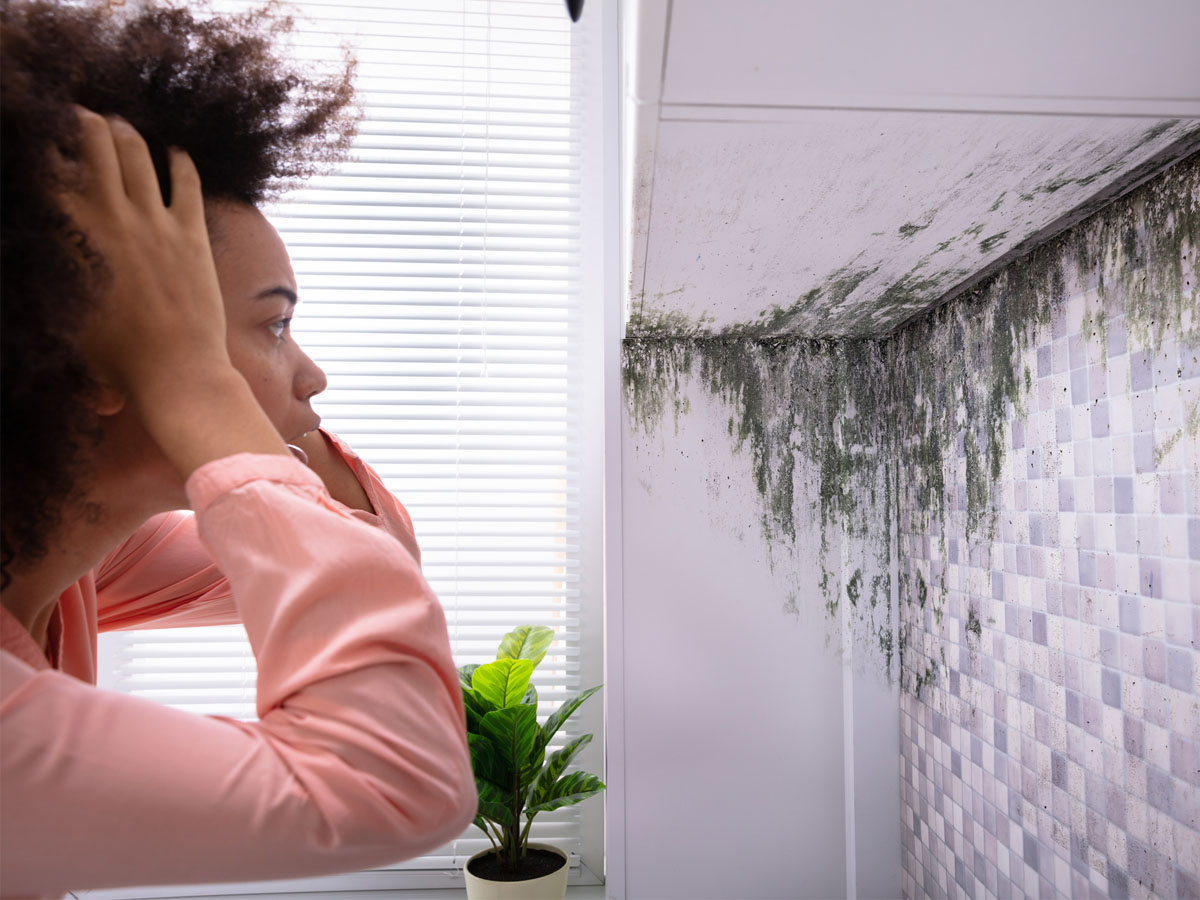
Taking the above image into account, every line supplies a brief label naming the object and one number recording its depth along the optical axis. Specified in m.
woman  0.33
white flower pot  1.27
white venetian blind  1.63
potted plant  1.29
